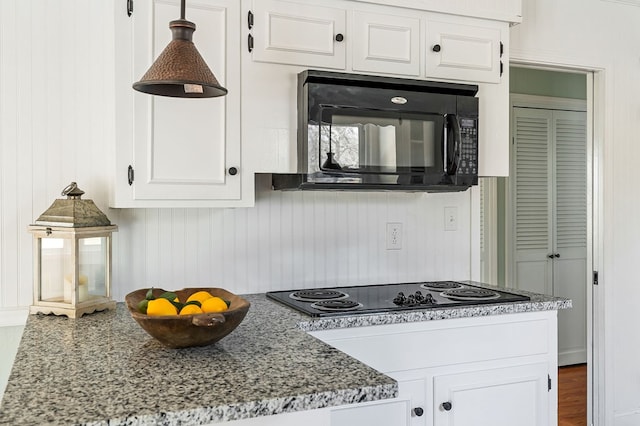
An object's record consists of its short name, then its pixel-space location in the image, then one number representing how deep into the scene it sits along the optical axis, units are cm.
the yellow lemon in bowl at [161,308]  153
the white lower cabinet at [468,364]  218
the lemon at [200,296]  174
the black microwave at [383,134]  229
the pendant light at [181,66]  149
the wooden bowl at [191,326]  146
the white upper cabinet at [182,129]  213
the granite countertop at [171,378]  114
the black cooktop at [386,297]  219
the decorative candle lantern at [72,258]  202
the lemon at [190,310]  152
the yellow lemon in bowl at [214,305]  156
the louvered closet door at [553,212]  458
